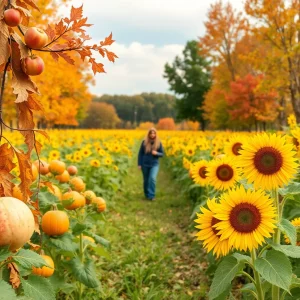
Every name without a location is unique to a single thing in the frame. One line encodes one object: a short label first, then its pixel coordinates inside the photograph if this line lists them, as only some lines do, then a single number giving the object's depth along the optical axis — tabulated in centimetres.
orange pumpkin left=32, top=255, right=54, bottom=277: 243
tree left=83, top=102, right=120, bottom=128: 8300
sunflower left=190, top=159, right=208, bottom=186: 389
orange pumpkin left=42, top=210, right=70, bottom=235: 254
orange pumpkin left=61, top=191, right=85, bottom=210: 308
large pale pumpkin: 142
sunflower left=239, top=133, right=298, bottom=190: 203
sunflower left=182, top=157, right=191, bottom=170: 707
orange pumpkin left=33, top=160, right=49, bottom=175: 355
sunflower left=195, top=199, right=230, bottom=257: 202
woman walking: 934
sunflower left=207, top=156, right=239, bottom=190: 285
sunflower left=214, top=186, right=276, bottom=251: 189
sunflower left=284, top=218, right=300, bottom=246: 242
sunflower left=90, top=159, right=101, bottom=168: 725
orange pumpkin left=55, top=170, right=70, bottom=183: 371
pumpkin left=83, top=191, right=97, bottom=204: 348
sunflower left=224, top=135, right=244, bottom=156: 305
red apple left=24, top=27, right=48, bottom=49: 168
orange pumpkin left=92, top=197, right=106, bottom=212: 354
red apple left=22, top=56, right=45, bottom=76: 170
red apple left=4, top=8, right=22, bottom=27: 165
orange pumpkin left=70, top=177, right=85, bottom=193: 372
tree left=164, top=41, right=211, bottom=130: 4584
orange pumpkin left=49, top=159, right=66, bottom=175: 359
